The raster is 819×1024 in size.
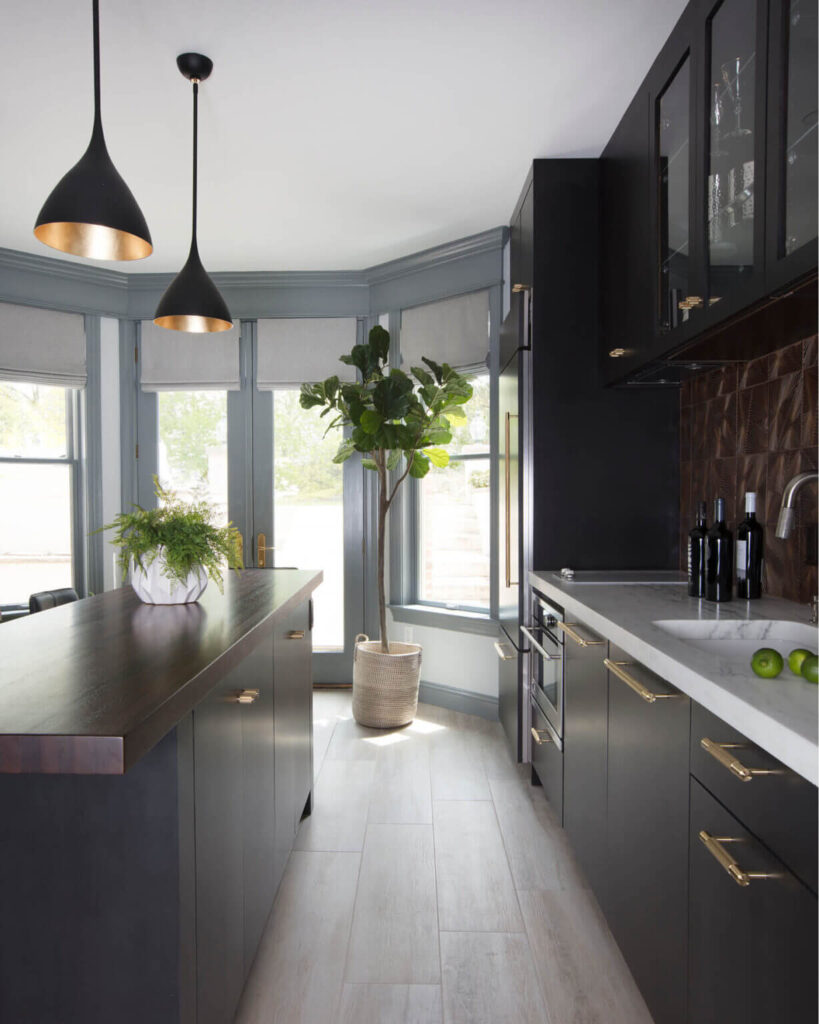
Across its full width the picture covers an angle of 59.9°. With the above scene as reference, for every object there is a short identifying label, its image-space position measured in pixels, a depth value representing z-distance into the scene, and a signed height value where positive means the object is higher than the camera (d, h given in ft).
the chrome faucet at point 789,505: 5.82 -0.07
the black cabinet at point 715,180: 4.97 +2.76
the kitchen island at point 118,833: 3.54 -1.95
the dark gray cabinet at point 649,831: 4.76 -2.54
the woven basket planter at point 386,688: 13.08 -3.53
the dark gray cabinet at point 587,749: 6.77 -2.63
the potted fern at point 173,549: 6.98 -0.51
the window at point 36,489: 15.03 +0.22
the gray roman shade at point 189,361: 16.10 +3.13
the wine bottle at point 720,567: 7.22 -0.72
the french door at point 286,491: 16.01 +0.18
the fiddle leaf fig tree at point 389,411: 12.87 +1.60
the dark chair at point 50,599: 11.37 -1.64
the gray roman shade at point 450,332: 13.93 +3.37
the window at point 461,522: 14.28 -0.50
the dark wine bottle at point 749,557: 7.13 -0.62
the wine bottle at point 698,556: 7.42 -0.63
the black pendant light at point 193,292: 8.41 +2.49
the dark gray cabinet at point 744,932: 3.26 -2.26
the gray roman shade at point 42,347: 14.78 +3.25
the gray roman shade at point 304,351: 15.93 +3.30
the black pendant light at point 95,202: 5.97 +2.55
